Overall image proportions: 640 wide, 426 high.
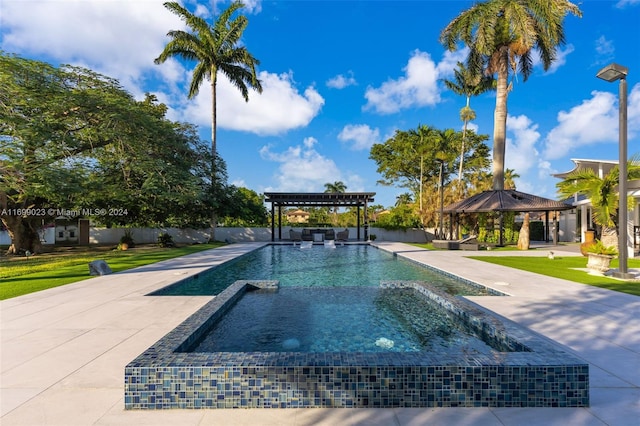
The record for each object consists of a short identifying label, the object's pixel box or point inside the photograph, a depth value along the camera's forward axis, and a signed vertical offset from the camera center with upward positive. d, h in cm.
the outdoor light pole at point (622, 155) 720 +149
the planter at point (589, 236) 1507 -79
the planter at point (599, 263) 818 -115
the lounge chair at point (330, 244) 1935 -154
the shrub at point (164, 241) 1802 -124
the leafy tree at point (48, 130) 1149 +355
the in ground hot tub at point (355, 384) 251 -130
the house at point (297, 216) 6562 +65
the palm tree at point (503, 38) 1555 +936
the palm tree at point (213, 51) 1938 +1045
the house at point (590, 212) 1495 +47
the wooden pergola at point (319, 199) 2094 +137
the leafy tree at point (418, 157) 2834 +579
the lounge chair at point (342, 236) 2241 -118
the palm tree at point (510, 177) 3458 +471
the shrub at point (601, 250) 815 -79
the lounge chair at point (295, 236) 2261 -119
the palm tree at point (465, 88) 2397 +1011
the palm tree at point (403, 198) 3675 +247
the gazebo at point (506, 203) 1595 +83
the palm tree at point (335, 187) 4652 +477
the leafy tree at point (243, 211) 2155 +56
